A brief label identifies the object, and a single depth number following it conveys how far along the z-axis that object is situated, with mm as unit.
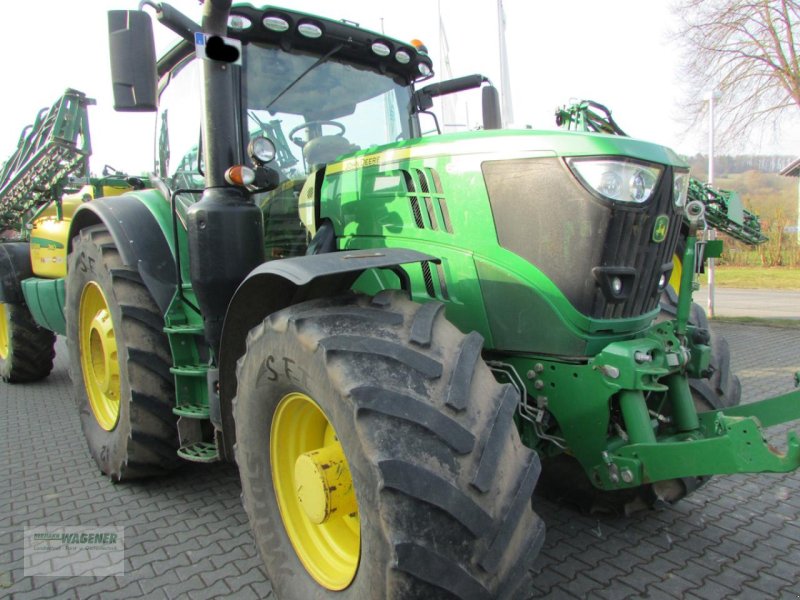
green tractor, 1684
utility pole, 9050
